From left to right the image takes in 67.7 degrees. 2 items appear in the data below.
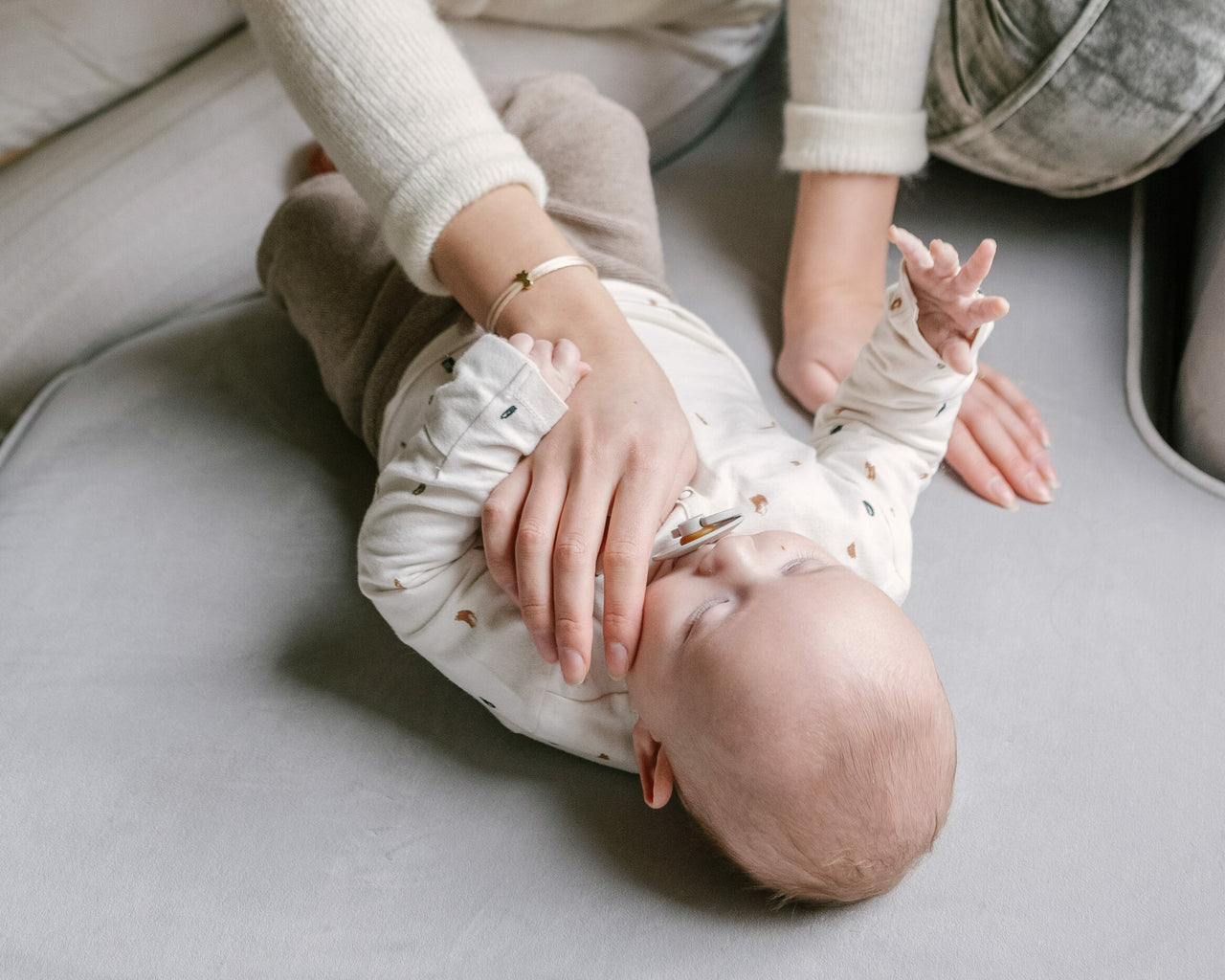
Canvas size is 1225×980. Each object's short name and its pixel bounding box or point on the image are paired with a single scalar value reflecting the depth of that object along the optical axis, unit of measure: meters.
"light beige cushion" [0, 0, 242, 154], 1.14
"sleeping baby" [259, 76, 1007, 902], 0.63
